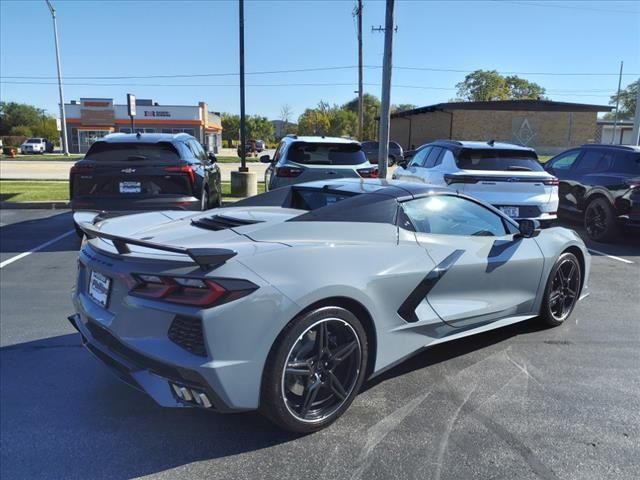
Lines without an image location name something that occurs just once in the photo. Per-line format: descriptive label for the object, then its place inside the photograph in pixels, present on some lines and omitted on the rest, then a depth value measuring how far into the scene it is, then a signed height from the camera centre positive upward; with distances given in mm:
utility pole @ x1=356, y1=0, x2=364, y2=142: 32562 +5695
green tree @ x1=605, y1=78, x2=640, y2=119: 93875 +8442
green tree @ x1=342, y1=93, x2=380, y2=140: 61041 +5001
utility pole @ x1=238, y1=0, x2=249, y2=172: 14141 +1030
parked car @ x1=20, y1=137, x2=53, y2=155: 51875 -245
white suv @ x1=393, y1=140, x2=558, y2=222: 7742 -434
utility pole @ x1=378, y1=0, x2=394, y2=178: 12016 +1300
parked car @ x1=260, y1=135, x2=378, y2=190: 8742 -266
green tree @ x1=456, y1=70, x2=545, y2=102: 89062 +10769
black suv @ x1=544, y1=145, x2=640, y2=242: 8594 -660
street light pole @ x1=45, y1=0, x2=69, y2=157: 43150 +3472
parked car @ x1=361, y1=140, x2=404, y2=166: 29156 -165
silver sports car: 2629 -828
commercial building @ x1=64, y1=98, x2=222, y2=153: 56938 +2726
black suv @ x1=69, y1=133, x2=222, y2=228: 7480 -487
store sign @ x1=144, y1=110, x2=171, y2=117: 57562 +3396
